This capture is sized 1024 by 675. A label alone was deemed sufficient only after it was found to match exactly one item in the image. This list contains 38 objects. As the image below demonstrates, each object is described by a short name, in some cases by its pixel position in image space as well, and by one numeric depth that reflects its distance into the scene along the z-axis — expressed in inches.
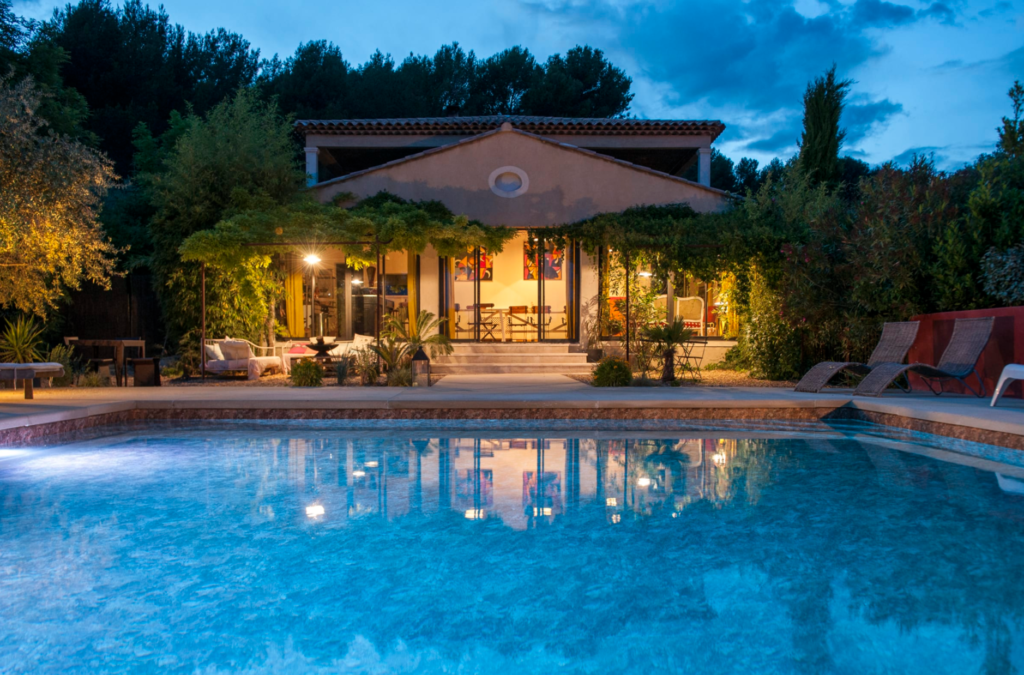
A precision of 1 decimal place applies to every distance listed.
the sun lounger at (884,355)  322.7
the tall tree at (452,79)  1063.6
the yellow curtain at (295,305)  537.3
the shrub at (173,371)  439.7
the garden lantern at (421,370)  363.4
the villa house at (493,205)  530.9
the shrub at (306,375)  369.1
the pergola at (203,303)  398.0
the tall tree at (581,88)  964.0
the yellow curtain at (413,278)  541.3
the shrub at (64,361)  383.2
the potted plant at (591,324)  502.4
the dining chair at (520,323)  597.0
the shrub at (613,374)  361.4
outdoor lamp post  544.4
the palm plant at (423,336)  412.2
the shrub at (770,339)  393.4
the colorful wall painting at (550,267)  642.8
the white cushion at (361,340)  462.5
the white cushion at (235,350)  430.0
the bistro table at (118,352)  388.5
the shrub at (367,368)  379.2
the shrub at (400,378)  366.6
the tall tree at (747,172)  1243.7
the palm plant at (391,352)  394.3
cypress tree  744.3
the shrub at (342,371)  383.2
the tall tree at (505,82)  1045.8
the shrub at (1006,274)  300.8
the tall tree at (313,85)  940.6
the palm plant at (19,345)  390.9
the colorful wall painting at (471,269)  616.9
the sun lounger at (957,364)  296.8
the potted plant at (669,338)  382.3
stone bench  303.9
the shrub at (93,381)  379.6
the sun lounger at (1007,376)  253.4
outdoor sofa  411.2
